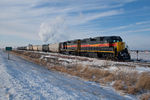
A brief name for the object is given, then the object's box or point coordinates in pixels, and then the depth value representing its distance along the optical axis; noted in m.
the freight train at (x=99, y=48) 19.50
